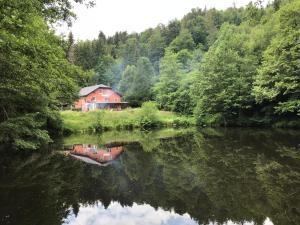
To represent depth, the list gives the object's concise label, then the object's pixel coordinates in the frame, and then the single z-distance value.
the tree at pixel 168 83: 40.71
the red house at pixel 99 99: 46.02
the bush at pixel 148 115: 31.47
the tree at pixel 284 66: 23.56
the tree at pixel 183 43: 63.78
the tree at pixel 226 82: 29.73
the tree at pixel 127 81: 47.61
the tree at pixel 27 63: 5.91
